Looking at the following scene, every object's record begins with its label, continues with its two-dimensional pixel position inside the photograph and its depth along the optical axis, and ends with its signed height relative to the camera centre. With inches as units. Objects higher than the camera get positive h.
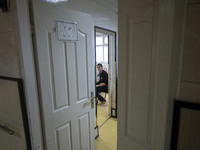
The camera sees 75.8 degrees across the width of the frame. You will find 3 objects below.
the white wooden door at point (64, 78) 45.8 -8.9
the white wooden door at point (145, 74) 21.5 -3.5
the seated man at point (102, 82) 141.6 -29.7
